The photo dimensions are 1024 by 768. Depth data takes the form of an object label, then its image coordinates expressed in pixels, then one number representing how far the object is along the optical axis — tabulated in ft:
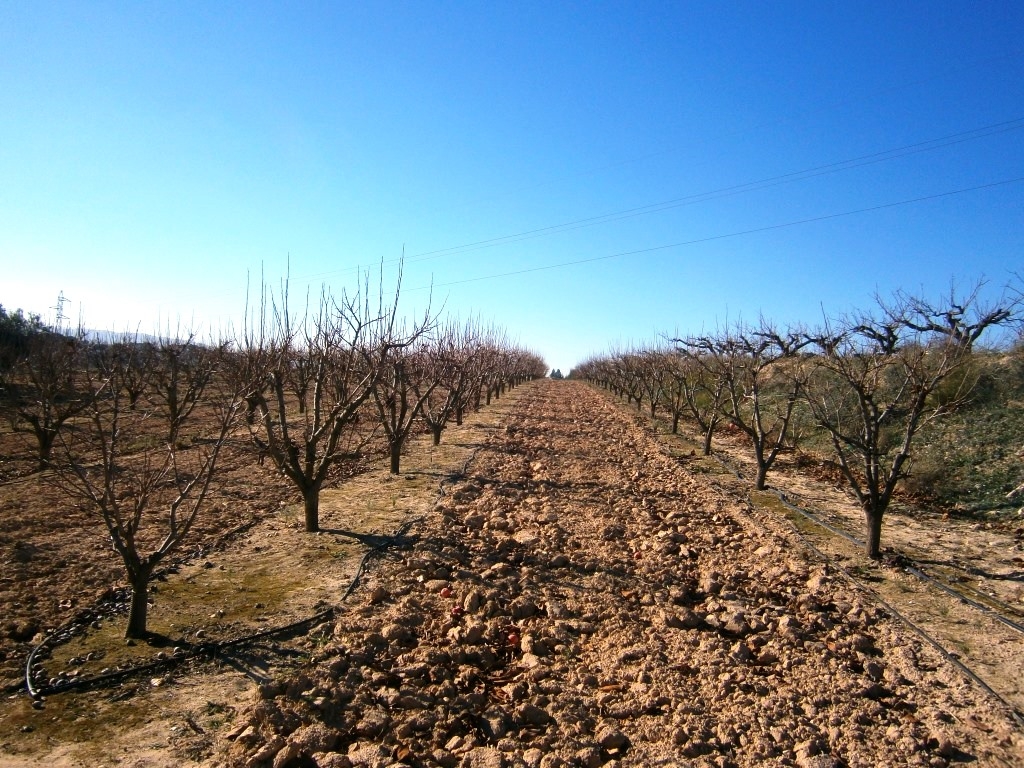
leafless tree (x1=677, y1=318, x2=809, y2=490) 35.78
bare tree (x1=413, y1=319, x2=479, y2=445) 49.16
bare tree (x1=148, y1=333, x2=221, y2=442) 20.98
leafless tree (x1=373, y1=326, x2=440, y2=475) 36.37
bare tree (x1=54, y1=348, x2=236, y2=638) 14.46
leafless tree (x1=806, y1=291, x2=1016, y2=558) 22.54
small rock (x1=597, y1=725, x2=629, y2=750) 11.43
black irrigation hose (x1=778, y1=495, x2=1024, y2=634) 17.02
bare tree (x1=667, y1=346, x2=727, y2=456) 48.01
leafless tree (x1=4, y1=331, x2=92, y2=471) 36.94
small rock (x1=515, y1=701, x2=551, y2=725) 12.24
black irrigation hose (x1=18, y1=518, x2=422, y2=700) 12.35
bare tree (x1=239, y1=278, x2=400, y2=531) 24.07
